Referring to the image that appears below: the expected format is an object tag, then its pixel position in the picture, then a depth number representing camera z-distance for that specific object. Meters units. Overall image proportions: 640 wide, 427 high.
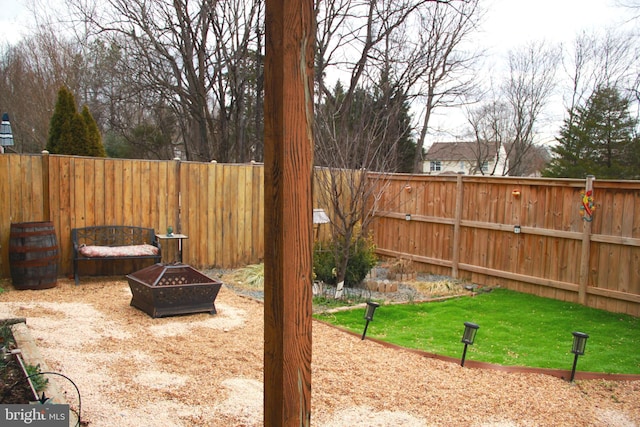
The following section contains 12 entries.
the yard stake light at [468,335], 4.21
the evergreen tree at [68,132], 8.45
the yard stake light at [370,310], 4.80
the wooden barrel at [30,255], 6.23
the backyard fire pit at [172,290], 5.35
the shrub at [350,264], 7.24
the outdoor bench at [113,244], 6.76
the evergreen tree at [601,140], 15.86
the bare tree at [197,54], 11.95
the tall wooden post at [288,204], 1.39
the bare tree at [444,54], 13.95
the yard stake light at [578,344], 3.98
